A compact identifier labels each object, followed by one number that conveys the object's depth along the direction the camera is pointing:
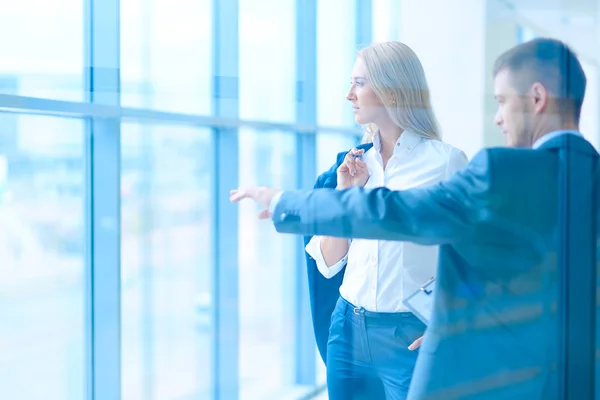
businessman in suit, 3.01
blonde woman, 3.36
